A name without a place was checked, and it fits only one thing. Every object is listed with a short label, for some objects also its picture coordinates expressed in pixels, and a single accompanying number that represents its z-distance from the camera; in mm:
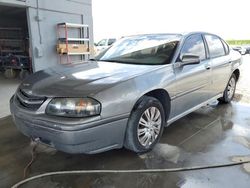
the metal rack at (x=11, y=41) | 7824
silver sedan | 1848
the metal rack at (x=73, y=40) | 6247
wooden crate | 6194
